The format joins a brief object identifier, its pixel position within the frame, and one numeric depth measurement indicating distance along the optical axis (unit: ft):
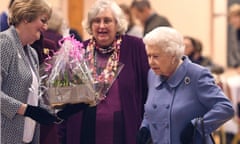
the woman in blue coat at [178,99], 15.50
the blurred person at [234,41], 32.70
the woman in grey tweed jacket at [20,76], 15.05
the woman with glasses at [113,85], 17.82
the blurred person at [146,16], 28.94
